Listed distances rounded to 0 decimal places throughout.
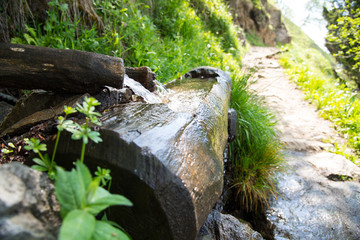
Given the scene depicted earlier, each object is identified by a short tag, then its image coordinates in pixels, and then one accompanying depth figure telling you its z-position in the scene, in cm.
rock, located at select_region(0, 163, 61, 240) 75
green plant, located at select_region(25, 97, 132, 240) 84
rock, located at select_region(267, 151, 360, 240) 253
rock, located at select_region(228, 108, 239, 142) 291
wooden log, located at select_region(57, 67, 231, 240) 114
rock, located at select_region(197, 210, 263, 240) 189
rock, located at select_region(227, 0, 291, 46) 1529
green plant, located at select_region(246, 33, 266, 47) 1593
